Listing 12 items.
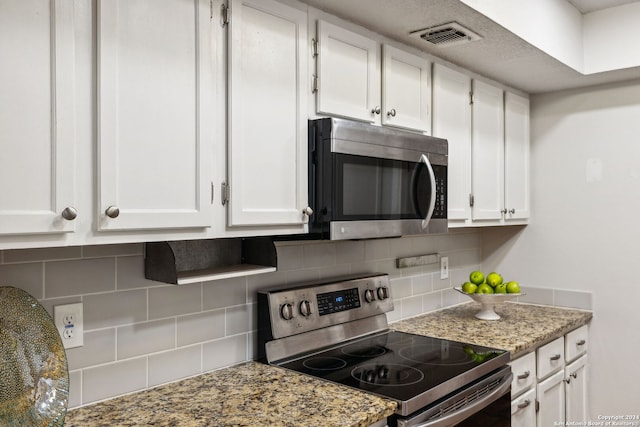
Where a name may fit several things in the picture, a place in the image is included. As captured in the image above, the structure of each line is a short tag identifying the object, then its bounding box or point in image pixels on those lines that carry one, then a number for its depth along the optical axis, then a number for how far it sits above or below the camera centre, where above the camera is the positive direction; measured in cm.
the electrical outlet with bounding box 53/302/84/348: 140 -31
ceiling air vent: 198 +68
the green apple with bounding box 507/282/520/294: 258 -40
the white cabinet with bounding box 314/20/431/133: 175 +47
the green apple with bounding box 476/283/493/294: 261 -41
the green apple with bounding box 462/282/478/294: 262 -40
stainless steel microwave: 167 +9
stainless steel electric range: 164 -55
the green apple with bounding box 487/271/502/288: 262 -36
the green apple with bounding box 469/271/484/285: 266 -36
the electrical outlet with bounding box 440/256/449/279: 290 -33
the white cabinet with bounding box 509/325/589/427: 222 -83
